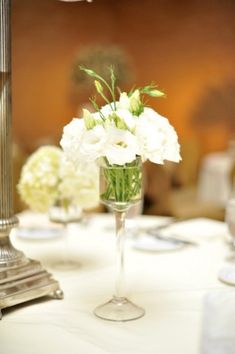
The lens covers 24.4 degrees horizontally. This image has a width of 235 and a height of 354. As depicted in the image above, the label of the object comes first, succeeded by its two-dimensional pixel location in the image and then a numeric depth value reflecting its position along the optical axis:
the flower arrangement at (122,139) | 1.15
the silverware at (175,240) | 1.93
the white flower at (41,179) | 1.62
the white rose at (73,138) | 1.20
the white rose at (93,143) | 1.16
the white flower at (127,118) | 1.16
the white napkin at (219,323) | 0.96
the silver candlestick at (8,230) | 1.29
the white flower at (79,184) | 1.61
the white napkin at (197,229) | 2.09
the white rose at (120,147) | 1.14
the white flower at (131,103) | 1.20
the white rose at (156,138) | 1.17
